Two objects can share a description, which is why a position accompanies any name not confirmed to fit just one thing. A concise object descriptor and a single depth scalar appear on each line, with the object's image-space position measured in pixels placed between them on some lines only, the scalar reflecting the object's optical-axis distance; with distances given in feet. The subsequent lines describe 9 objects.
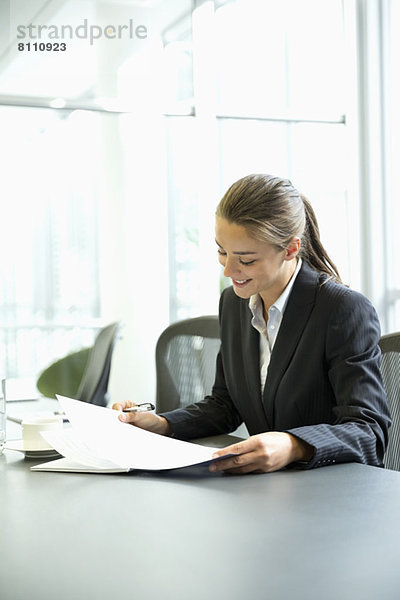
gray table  2.92
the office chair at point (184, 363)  7.75
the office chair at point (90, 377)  10.23
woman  5.17
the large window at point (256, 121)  14.92
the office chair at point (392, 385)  5.78
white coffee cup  5.35
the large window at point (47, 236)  13.85
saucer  5.32
